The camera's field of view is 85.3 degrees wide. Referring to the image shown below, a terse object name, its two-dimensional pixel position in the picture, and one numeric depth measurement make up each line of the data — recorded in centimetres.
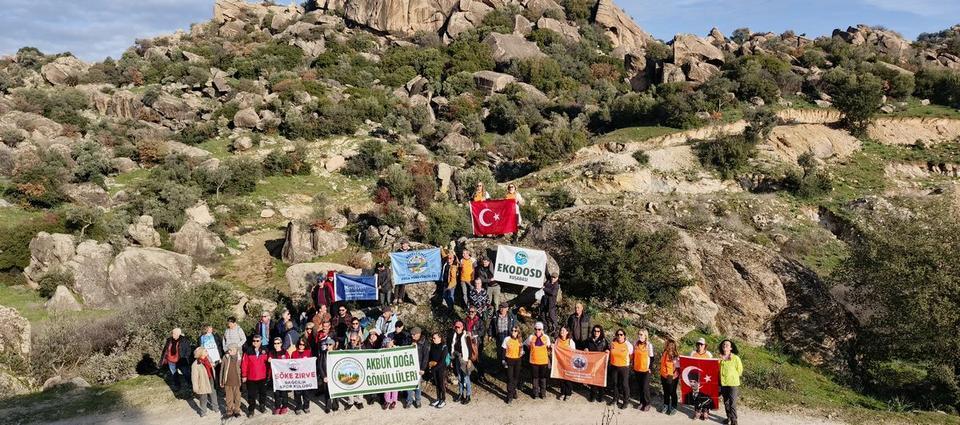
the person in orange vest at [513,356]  1068
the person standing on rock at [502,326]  1149
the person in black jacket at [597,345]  1079
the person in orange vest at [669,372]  1009
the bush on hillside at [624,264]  1514
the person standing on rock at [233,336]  1152
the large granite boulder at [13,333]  1361
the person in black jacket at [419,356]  1085
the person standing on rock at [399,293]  1532
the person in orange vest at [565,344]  1092
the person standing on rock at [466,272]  1388
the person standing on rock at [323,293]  1438
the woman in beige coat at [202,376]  1040
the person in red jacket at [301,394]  1066
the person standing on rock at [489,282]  1391
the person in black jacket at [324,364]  1061
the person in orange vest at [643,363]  1034
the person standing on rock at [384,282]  1484
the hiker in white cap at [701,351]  995
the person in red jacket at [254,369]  1038
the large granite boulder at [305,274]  1828
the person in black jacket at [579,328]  1155
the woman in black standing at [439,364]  1072
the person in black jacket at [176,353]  1169
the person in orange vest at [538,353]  1066
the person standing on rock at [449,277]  1420
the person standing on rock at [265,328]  1193
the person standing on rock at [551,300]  1309
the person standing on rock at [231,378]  1038
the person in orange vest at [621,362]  1041
